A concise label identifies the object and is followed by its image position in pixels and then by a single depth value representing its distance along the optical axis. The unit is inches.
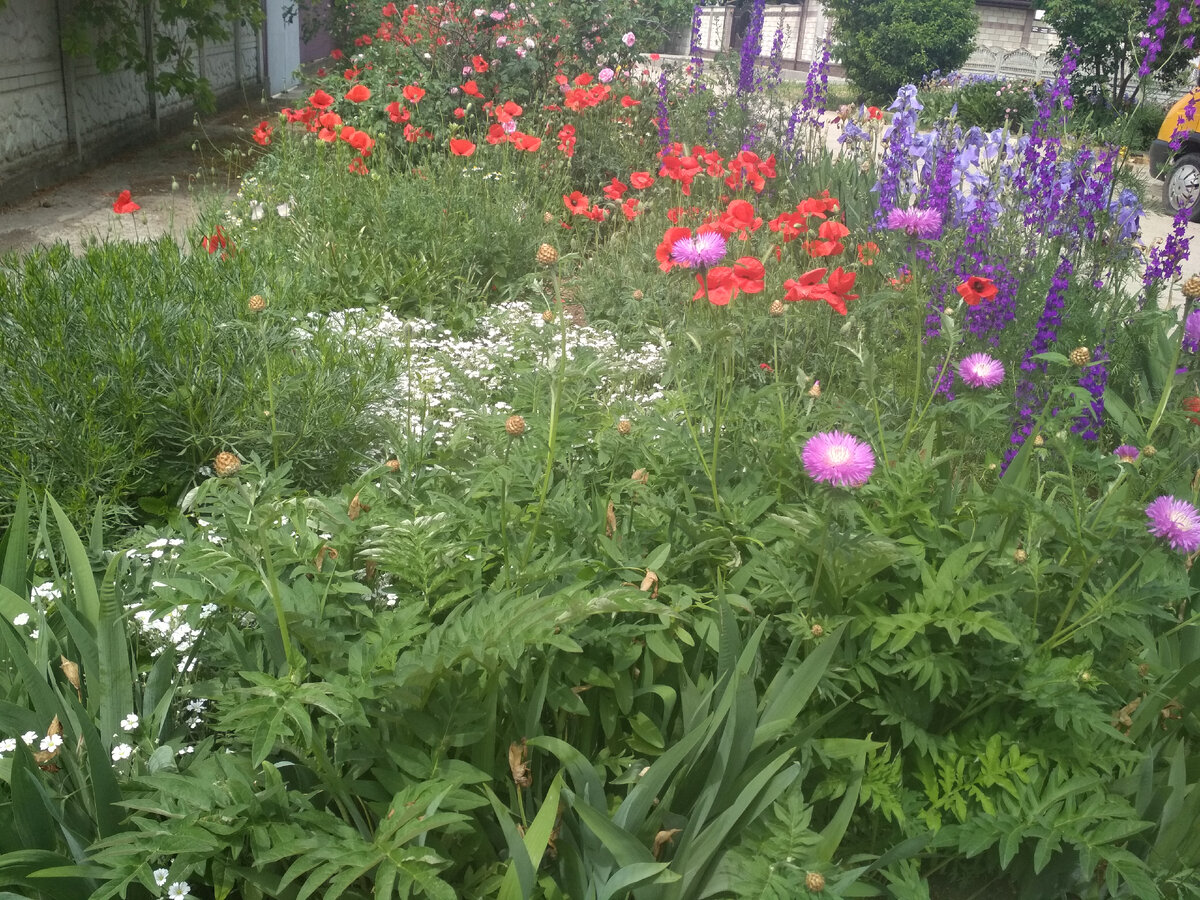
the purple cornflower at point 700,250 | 70.4
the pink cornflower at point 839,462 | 53.1
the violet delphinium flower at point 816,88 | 203.6
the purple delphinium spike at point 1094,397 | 98.0
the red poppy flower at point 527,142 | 170.9
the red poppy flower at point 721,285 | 79.7
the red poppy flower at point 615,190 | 163.0
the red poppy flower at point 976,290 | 89.7
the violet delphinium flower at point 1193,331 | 67.5
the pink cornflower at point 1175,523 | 56.4
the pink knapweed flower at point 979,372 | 71.9
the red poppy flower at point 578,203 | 159.9
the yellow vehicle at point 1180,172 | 335.9
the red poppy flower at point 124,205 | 134.8
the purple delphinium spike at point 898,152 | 156.6
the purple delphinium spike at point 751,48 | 213.0
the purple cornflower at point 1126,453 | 69.4
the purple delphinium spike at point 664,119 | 222.2
